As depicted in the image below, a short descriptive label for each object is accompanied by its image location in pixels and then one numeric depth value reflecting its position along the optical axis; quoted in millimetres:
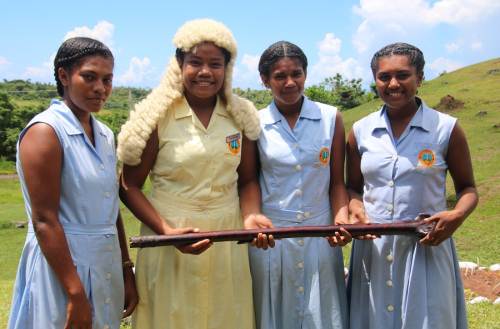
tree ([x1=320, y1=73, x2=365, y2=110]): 35875
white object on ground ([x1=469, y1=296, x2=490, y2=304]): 5793
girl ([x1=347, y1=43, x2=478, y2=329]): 2916
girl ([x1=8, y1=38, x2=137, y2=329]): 2350
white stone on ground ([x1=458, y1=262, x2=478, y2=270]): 7470
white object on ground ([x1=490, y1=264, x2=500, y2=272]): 7503
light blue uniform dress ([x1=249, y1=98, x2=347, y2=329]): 3094
